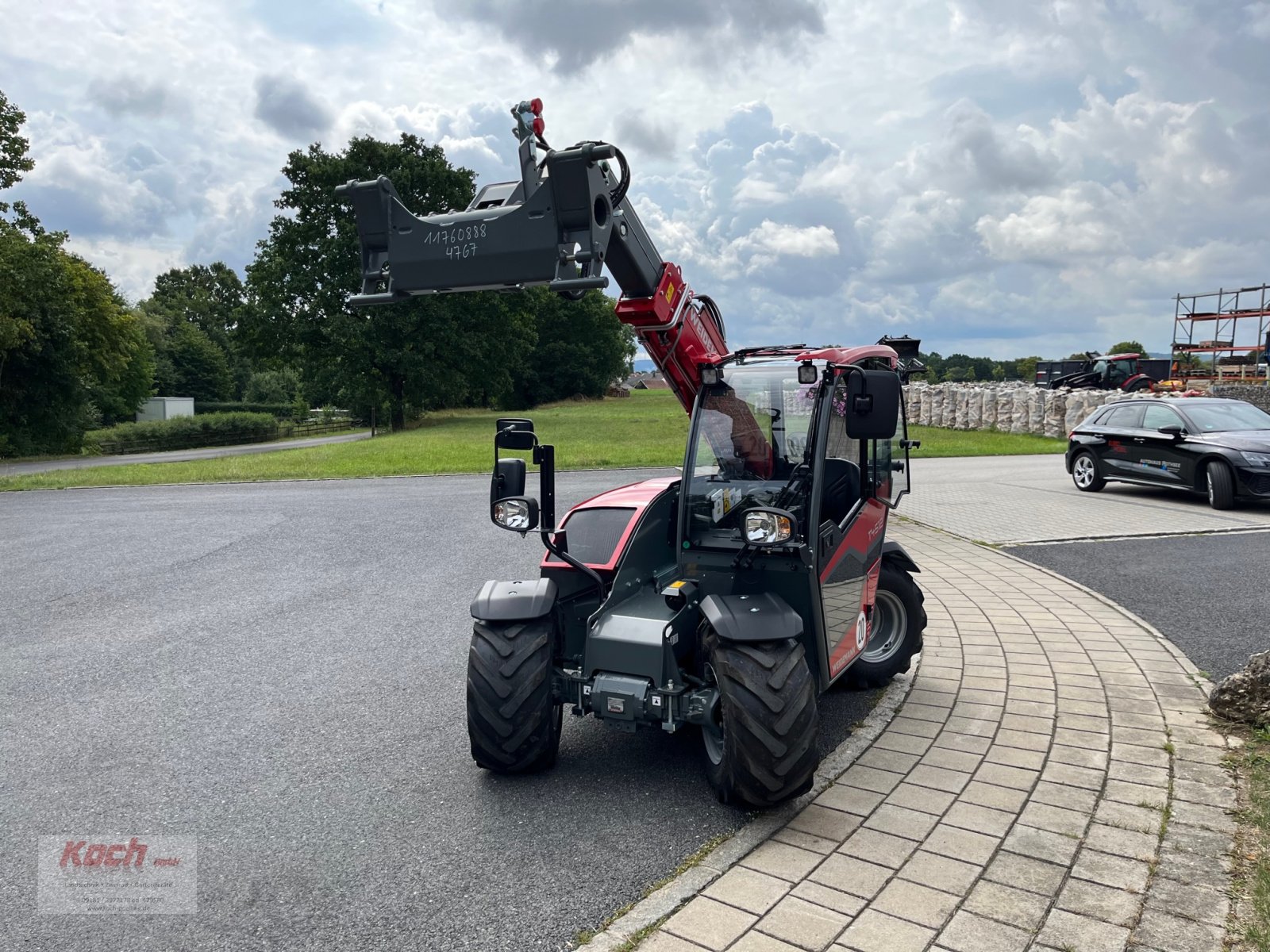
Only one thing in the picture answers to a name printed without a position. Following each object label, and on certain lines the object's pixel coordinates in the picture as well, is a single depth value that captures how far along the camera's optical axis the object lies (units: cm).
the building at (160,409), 7119
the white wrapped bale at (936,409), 3791
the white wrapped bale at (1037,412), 3061
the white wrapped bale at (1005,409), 3248
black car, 1219
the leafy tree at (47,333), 3306
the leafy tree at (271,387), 9375
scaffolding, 3441
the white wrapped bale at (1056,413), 2953
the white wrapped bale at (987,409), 3356
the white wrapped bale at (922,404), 3959
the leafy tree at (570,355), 7606
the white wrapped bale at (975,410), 3456
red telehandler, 374
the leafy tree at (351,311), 4084
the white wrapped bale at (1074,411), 2843
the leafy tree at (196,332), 8375
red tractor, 3347
